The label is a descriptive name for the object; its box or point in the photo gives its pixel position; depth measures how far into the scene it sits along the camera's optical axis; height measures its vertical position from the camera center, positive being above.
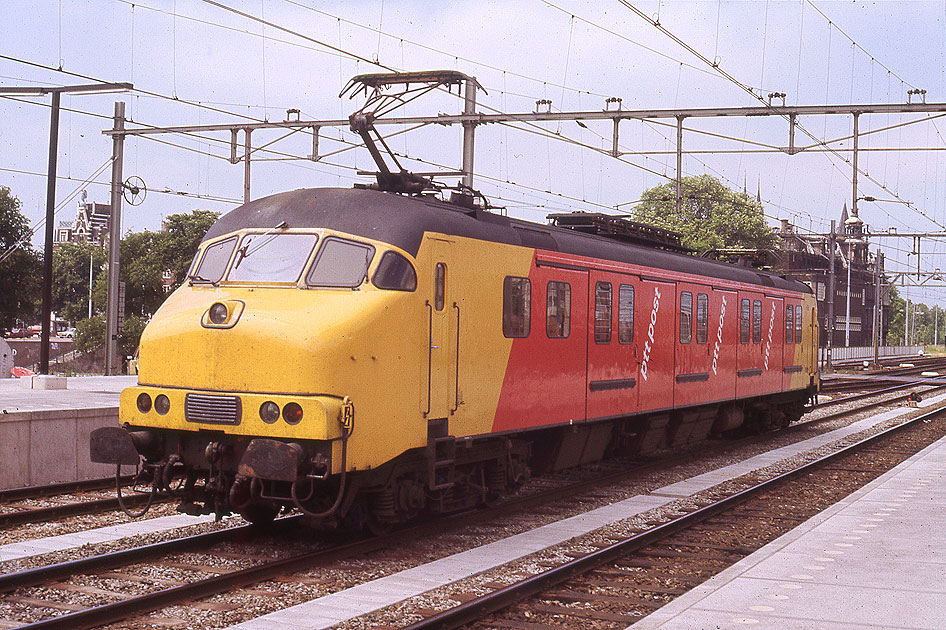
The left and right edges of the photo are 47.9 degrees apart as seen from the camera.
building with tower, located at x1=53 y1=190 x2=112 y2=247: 151.00 +13.14
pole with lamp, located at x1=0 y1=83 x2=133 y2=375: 26.33 +3.84
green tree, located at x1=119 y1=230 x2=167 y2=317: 68.81 +2.23
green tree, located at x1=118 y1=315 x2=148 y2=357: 65.12 -1.06
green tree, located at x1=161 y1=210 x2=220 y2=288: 68.75 +5.23
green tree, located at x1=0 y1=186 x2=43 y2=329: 56.12 +2.14
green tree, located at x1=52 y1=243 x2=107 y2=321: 112.44 +3.73
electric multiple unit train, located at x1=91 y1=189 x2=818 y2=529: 9.42 -0.40
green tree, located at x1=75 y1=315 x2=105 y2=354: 69.94 -1.41
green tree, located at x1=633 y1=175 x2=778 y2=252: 74.19 +8.54
